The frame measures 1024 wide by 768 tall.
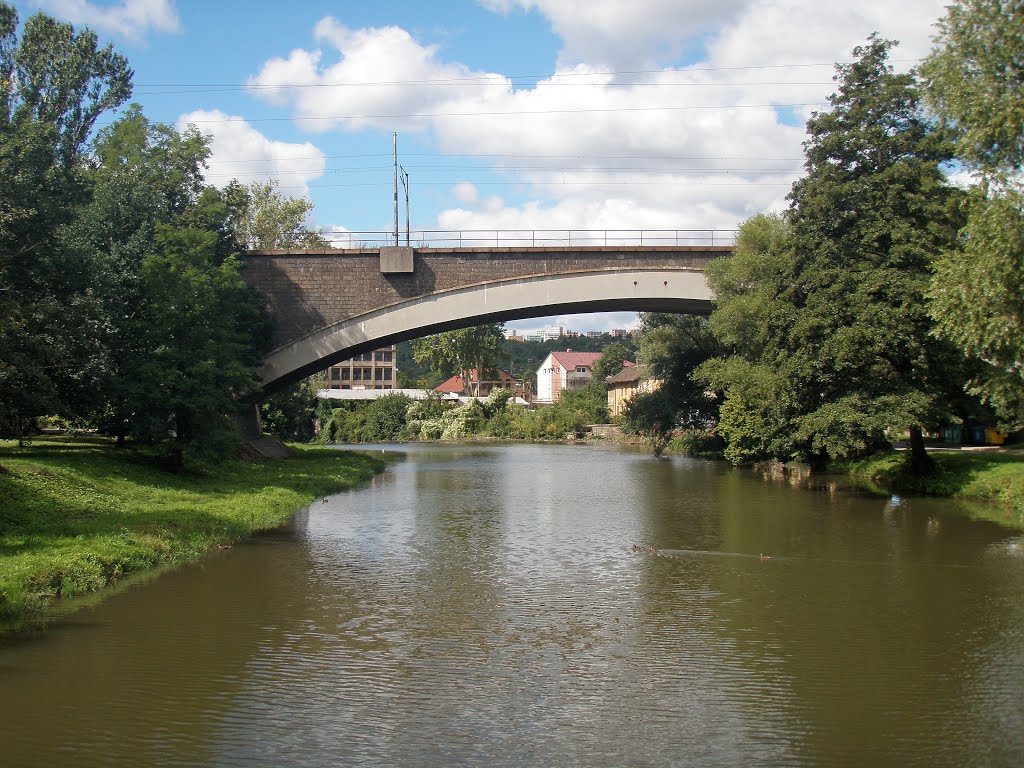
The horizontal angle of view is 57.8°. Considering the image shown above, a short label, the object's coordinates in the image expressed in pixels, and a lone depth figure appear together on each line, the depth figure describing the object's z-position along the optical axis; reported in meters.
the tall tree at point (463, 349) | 93.81
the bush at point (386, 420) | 80.31
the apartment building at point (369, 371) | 129.88
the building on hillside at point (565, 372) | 132.88
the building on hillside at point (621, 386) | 86.11
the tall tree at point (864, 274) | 25.98
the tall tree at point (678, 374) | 47.97
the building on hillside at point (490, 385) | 100.84
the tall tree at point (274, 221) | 61.34
